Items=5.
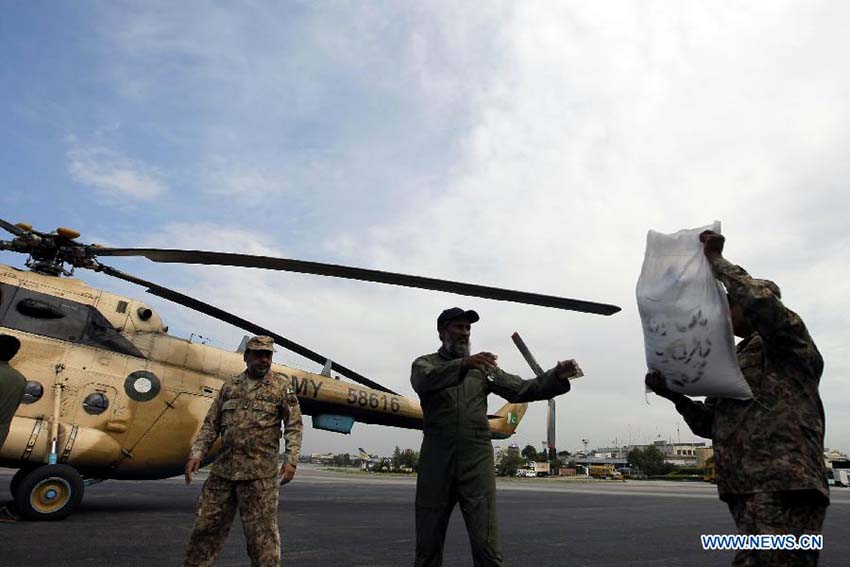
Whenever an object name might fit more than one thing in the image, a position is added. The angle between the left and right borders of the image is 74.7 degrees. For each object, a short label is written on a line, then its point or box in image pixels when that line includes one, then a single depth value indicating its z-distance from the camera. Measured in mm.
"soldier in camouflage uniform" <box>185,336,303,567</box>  3844
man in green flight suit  3258
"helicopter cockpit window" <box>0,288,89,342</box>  8047
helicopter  7430
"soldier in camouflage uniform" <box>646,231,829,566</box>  2352
